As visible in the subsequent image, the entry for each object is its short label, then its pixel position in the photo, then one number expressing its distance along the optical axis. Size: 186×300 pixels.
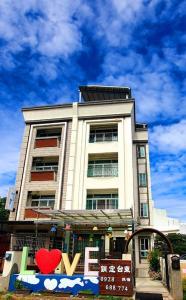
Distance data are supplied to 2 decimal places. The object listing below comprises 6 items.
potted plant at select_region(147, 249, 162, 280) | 14.67
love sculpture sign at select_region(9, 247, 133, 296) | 9.32
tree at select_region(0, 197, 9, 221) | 31.81
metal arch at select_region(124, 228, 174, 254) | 10.06
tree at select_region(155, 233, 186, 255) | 32.39
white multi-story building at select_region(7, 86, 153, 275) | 17.14
